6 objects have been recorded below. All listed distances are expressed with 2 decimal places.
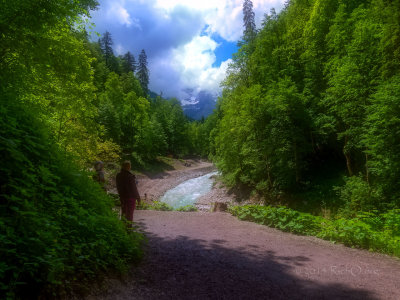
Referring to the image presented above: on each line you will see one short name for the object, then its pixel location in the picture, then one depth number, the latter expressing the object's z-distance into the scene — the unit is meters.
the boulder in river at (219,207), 13.69
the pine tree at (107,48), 70.06
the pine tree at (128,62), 75.88
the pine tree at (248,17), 37.00
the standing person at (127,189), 6.65
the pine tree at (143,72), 75.19
